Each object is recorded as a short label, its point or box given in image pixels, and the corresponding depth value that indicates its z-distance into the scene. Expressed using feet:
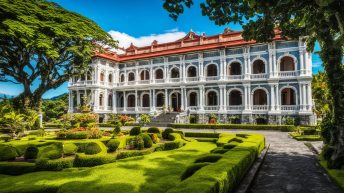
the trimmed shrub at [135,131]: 51.11
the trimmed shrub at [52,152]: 29.13
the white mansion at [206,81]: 84.07
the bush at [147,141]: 39.52
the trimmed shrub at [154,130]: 53.16
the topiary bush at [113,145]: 35.62
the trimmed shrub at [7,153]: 30.01
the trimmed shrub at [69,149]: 33.75
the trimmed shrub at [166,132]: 51.62
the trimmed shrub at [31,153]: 31.83
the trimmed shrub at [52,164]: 26.00
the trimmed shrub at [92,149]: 29.86
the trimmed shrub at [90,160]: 27.14
